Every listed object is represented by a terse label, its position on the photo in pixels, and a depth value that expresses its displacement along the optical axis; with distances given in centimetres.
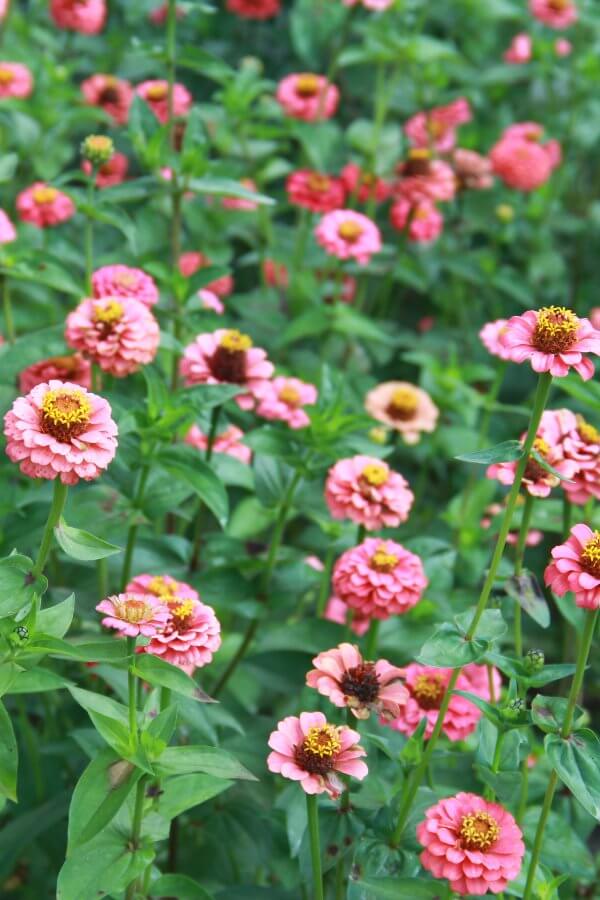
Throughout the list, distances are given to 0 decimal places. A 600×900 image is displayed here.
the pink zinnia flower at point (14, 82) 242
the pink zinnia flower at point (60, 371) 205
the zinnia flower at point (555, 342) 180
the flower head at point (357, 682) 185
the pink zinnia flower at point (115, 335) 198
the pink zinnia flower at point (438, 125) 260
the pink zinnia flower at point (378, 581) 196
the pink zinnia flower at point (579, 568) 180
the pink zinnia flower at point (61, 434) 179
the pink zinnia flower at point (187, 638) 183
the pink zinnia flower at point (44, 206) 226
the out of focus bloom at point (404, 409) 223
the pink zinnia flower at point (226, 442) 213
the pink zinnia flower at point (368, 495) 200
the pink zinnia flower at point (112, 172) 243
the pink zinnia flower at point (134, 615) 177
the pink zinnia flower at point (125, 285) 206
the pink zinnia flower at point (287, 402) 209
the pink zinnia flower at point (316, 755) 180
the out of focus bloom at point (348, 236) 230
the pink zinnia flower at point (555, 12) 269
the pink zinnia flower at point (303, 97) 253
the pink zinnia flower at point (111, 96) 251
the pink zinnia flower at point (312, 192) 242
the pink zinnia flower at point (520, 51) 276
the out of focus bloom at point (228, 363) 204
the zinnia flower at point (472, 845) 181
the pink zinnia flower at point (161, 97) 238
